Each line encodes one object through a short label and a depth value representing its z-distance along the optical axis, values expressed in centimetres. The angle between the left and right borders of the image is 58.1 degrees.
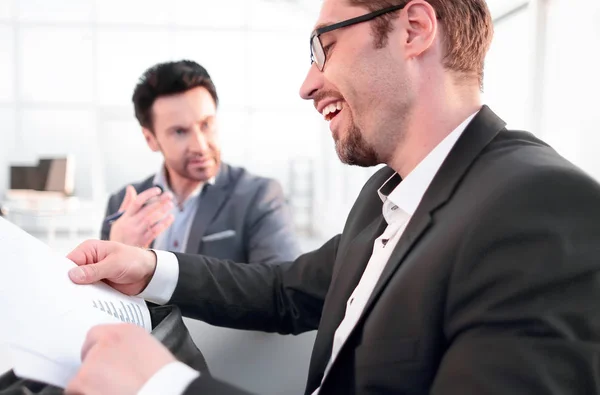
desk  694
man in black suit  57
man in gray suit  195
